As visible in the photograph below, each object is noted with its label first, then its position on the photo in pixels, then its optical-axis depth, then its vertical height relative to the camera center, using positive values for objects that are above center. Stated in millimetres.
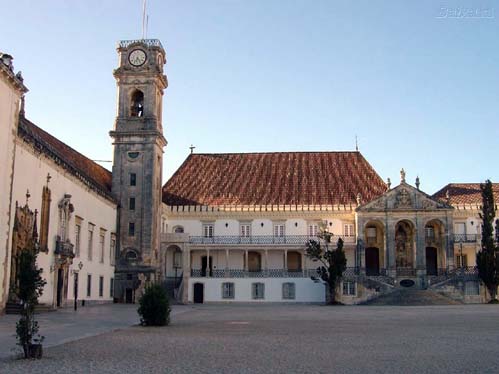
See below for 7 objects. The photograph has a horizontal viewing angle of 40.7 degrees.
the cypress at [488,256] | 47844 +1654
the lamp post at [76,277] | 39375 +79
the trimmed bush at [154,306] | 21734 -885
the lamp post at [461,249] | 54250 +2390
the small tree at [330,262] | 48719 +1217
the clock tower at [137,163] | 49469 +8534
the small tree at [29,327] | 12711 -926
